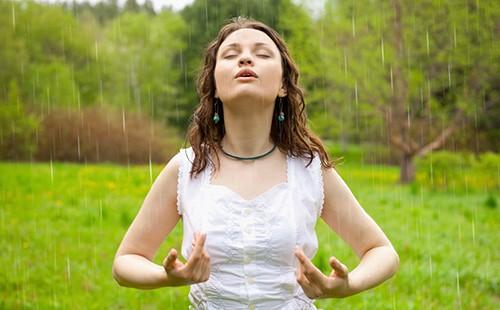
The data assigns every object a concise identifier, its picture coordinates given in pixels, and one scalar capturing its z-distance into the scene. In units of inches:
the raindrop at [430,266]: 247.6
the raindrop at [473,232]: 325.1
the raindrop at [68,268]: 235.2
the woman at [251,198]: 80.4
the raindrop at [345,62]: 713.6
